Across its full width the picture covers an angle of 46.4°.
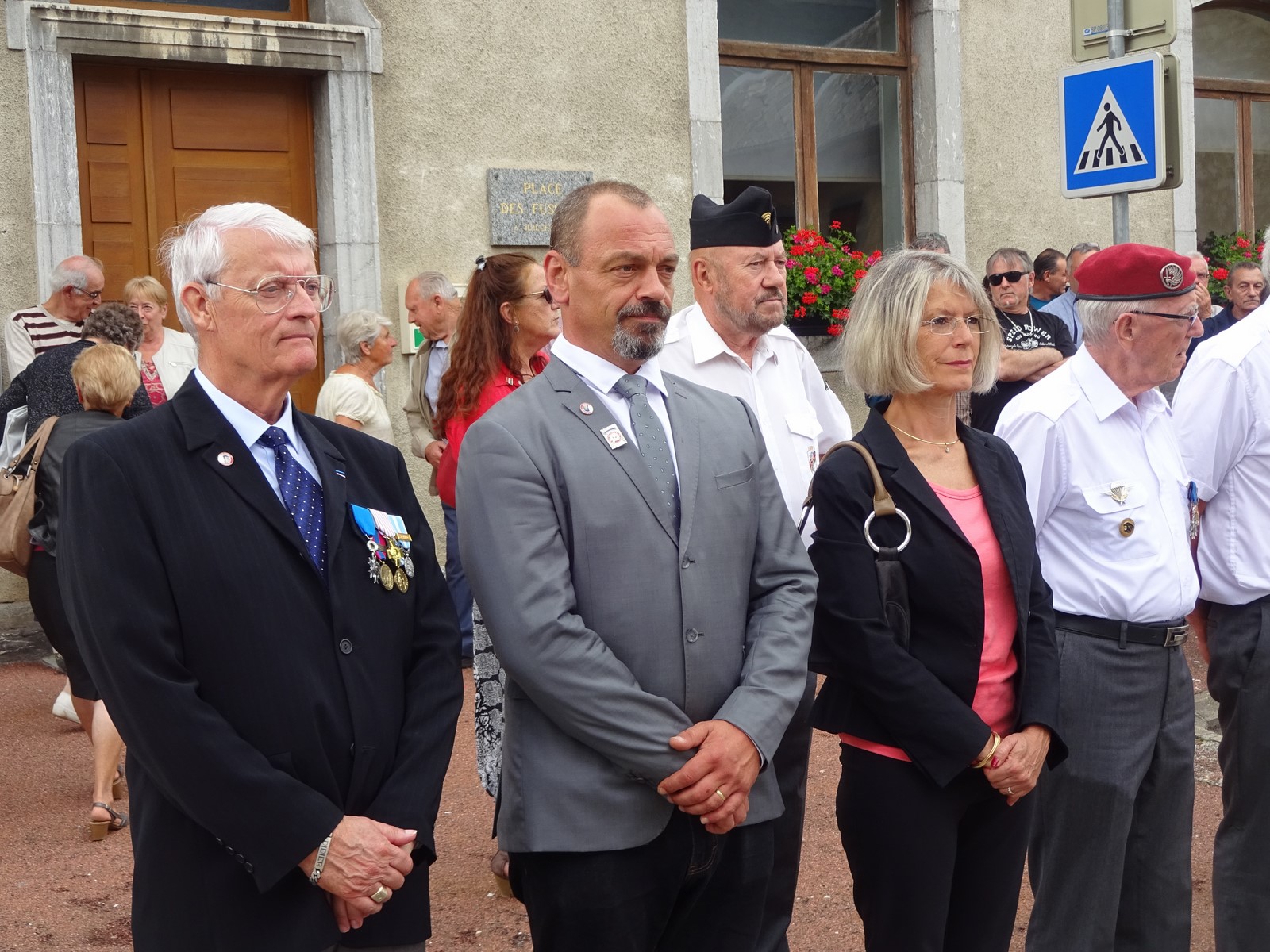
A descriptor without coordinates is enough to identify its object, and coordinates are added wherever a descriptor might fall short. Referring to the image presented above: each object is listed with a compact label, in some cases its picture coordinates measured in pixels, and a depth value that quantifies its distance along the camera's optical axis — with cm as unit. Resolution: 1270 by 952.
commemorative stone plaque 934
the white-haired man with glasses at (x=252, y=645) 248
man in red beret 366
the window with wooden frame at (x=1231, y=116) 1332
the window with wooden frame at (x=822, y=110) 1084
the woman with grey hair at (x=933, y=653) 322
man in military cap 411
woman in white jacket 755
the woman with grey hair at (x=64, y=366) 636
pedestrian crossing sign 645
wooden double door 848
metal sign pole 667
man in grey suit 274
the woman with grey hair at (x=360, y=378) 746
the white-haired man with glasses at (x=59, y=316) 763
